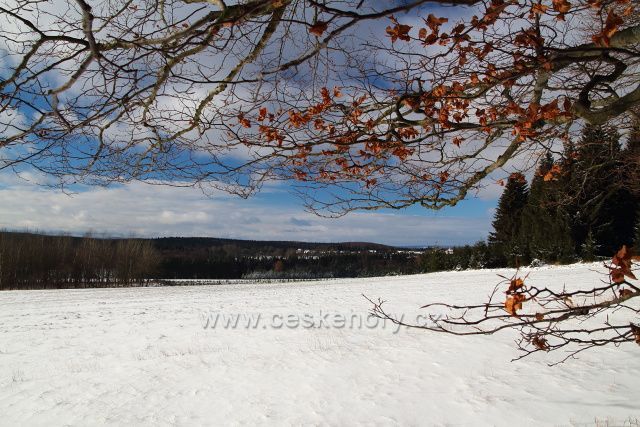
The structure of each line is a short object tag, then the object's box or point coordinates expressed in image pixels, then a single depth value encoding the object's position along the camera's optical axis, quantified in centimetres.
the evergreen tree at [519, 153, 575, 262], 2591
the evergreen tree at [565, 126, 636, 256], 2547
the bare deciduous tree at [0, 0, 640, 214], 210
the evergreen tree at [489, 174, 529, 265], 3403
